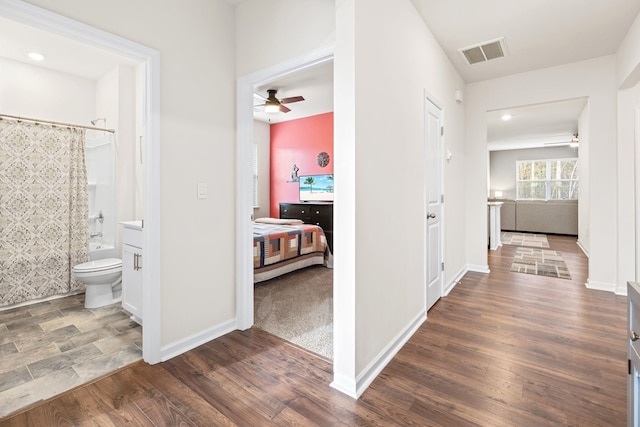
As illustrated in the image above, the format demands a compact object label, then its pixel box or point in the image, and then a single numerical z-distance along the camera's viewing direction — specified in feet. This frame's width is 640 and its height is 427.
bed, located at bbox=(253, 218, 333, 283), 12.32
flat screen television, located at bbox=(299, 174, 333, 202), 19.89
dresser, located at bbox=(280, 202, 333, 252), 16.98
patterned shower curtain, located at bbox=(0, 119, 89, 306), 10.04
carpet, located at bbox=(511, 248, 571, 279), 14.24
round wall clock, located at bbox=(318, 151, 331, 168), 20.23
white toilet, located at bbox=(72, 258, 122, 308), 9.73
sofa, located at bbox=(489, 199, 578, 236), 26.50
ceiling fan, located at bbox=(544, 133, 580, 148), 24.59
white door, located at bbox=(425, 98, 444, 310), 9.52
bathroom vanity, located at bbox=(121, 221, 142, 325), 8.44
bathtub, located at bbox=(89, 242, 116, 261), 12.00
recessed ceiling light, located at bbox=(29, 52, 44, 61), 10.95
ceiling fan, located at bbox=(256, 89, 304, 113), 14.33
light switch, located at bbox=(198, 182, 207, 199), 7.43
